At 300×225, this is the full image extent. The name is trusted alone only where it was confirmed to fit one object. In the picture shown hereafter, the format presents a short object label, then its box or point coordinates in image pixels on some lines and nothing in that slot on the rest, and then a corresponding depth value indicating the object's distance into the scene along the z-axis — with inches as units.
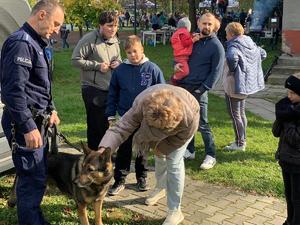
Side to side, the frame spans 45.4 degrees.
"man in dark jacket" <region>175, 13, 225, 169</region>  163.9
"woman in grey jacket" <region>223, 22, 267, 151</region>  182.2
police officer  98.8
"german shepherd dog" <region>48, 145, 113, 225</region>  108.2
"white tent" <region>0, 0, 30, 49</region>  137.2
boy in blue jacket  139.6
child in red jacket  168.4
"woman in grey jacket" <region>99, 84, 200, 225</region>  102.4
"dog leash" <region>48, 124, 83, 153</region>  119.8
